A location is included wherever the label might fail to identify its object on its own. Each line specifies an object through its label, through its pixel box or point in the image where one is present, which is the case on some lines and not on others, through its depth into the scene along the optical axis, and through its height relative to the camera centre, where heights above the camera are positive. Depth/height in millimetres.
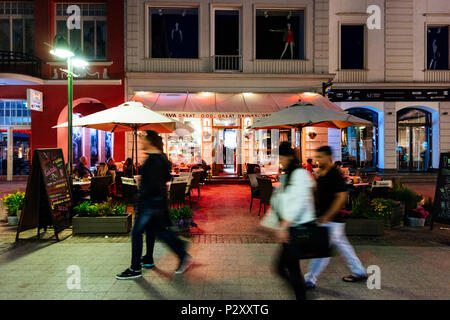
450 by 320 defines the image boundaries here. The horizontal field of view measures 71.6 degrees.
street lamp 7336 +2429
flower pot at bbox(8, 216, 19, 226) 6992 -1487
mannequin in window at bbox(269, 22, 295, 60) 14508 +5397
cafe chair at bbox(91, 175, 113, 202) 7543 -850
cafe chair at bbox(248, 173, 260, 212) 8307 -868
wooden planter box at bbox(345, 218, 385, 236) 6074 -1423
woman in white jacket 3092 -598
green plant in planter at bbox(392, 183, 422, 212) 7191 -1019
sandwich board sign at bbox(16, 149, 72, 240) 5758 -816
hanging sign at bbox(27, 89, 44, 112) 12188 +2169
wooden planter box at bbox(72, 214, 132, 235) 6133 -1401
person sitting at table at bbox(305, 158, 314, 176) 9755 -380
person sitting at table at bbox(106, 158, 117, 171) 10259 -371
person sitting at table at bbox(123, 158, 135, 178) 9023 -501
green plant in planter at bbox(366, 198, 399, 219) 6211 -1110
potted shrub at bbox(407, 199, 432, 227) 6953 -1408
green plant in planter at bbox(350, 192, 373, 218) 6230 -1102
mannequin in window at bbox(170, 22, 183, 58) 14336 +5232
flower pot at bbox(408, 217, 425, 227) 6949 -1515
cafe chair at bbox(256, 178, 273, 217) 7289 -842
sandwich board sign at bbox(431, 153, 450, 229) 6391 -830
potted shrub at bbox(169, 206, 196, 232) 6227 -1301
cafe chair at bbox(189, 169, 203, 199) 9898 -804
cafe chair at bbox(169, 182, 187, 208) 7371 -937
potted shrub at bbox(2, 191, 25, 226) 6996 -1196
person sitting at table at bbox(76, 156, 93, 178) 8938 -495
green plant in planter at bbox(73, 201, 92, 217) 6304 -1129
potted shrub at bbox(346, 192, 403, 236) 6078 -1245
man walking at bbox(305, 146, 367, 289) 3639 -653
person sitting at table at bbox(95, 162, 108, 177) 8883 -465
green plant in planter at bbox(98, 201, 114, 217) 6324 -1149
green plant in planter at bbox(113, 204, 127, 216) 6395 -1174
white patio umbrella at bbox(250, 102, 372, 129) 7230 +898
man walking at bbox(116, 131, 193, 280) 4027 -713
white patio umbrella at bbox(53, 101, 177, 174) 7223 +887
